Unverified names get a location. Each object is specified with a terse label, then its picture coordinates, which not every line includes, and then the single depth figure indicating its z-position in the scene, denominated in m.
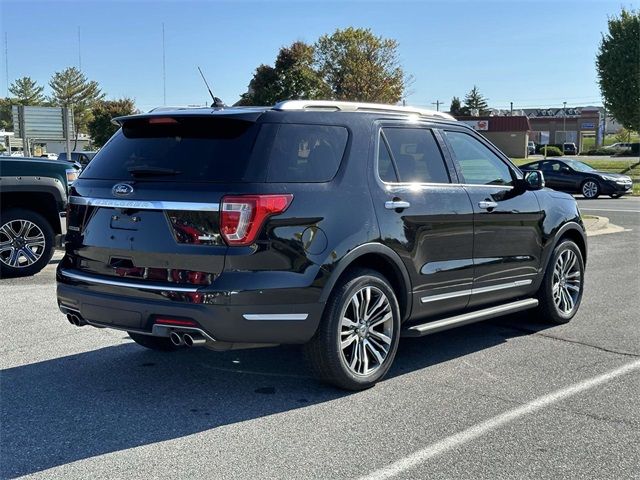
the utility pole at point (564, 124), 101.47
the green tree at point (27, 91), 81.81
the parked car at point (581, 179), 26.33
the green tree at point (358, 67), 46.00
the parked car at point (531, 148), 84.78
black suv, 4.22
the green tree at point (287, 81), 39.59
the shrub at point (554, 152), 78.19
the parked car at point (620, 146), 90.93
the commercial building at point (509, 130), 74.50
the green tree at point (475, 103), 111.45
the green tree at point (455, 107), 105.31
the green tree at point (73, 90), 75.62
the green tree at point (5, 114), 73.51
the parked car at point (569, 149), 88.50
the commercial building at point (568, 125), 104.75
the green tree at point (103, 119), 55.41
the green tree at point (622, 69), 39.78
